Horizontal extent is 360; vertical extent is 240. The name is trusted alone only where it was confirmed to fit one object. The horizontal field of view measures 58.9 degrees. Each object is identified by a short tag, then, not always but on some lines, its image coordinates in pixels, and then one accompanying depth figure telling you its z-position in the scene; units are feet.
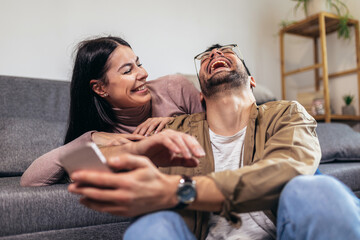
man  1.96
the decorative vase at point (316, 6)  8.25
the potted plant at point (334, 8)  8.30
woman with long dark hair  4.20
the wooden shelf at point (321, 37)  8.21
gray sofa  3.37
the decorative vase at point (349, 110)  8.54
